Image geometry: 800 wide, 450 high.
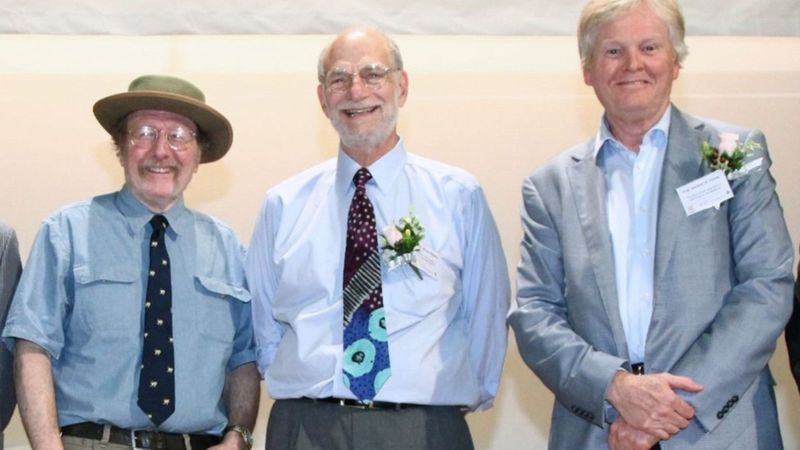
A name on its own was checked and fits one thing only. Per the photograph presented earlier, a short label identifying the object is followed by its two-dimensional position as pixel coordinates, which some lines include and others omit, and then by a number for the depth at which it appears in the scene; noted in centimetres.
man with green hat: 327
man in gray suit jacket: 298
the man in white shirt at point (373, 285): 328
